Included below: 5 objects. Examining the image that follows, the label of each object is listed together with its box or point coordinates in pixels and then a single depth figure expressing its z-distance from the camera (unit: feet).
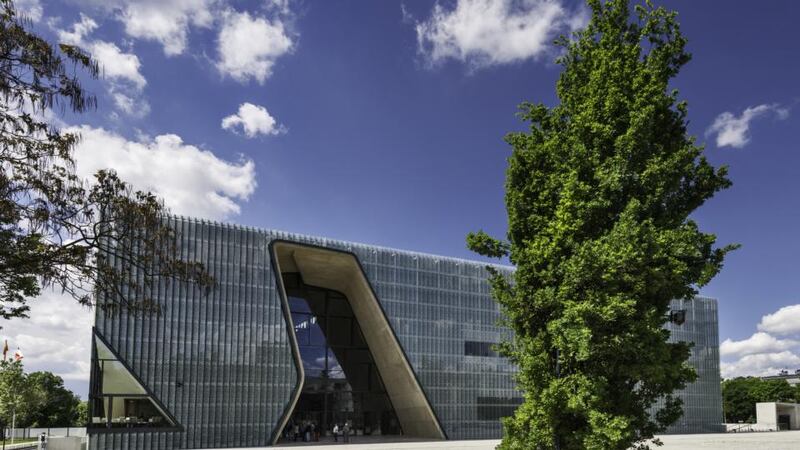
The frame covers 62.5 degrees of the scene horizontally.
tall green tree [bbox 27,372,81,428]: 250.78
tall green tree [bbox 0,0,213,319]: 27.73
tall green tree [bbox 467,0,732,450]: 42.27
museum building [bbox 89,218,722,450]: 106.93
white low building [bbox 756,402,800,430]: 229.66
